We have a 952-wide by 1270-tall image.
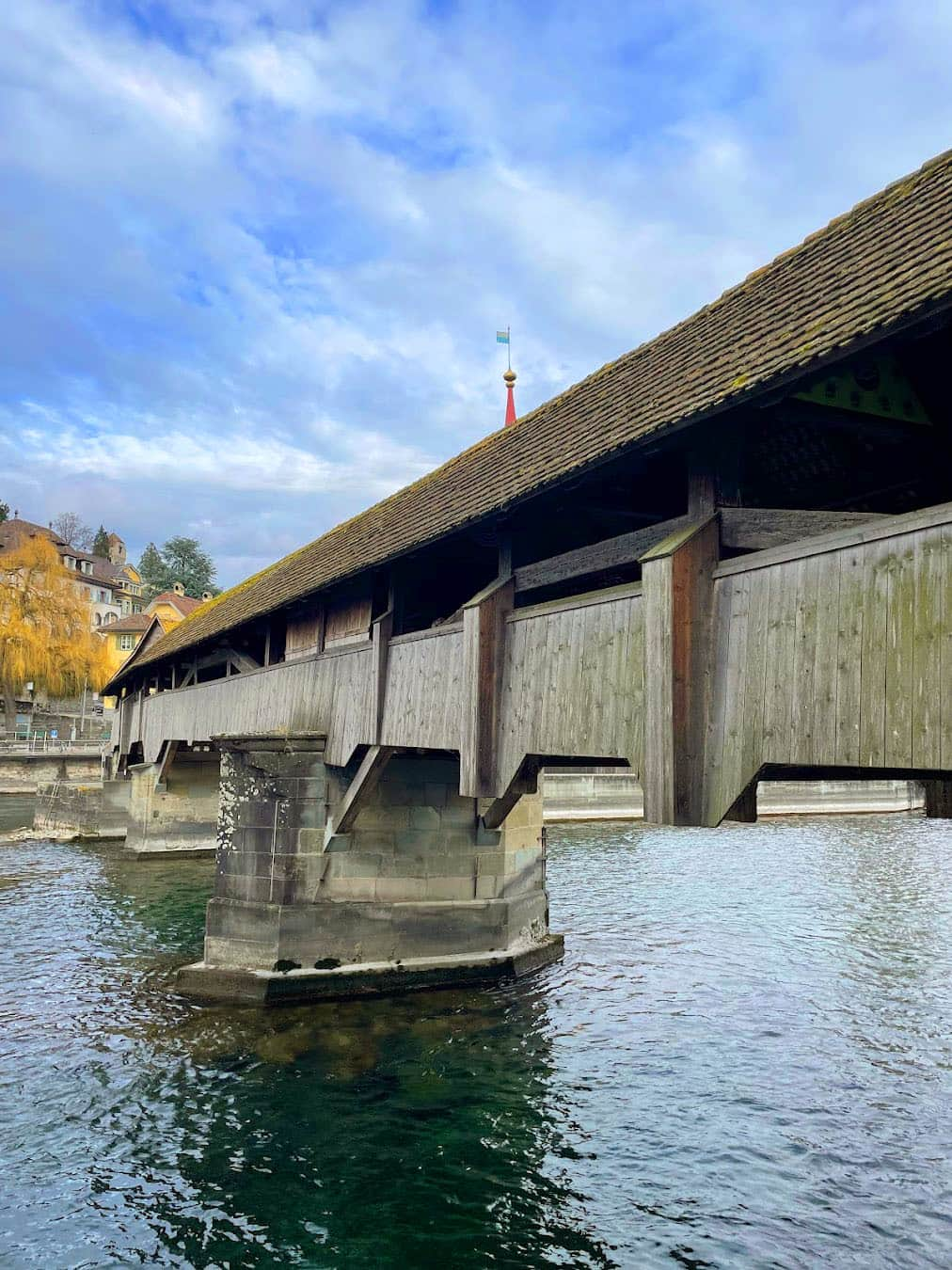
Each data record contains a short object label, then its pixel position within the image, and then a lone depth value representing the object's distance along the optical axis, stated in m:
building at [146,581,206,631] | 55.84
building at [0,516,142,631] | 56.72
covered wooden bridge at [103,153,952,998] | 3.92
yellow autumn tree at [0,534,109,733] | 35.91
